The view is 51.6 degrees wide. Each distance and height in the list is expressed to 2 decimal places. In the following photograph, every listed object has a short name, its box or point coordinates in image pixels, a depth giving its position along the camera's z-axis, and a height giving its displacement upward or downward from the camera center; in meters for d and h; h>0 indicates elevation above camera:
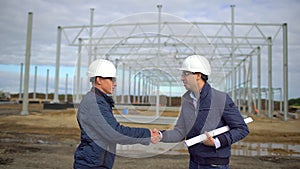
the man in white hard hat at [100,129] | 2.50 -0.28
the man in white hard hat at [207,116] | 2.68 -0.17
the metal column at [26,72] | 20.41 +1.35
